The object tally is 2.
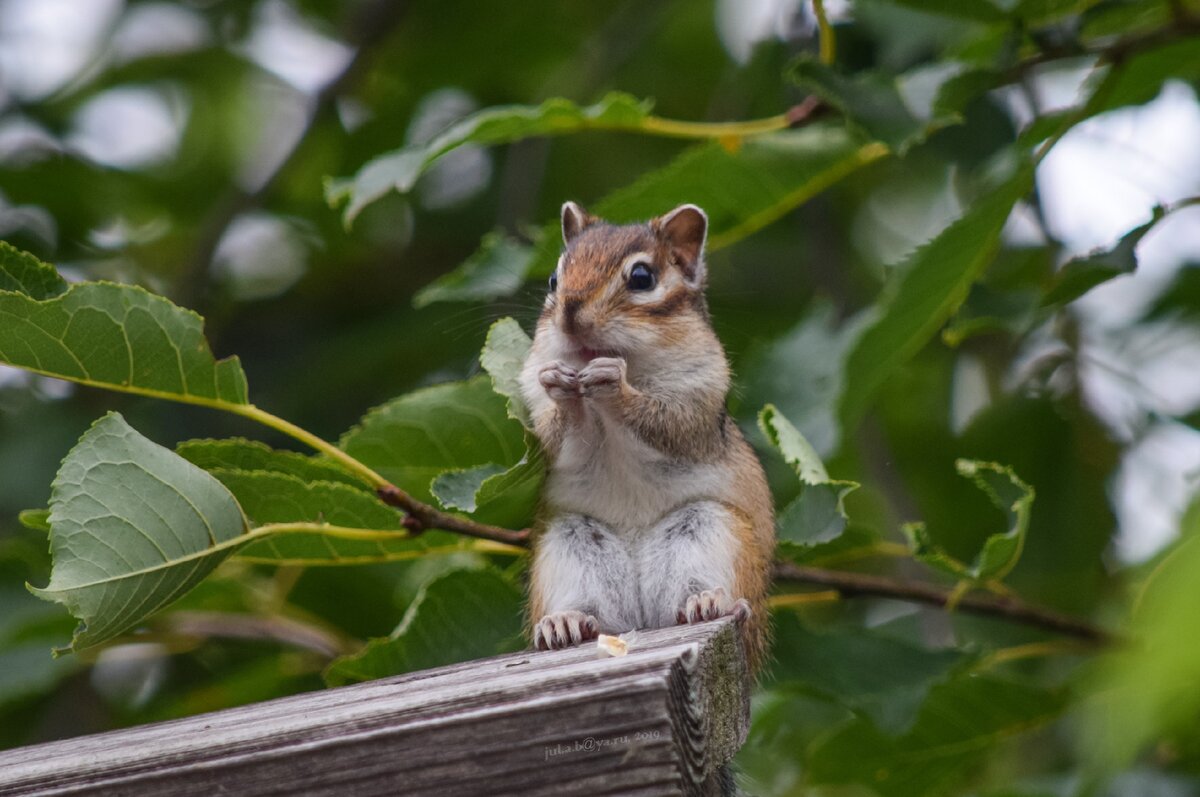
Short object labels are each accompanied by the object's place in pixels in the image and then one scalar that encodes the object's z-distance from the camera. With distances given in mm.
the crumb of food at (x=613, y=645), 3873
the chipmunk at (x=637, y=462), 5539
